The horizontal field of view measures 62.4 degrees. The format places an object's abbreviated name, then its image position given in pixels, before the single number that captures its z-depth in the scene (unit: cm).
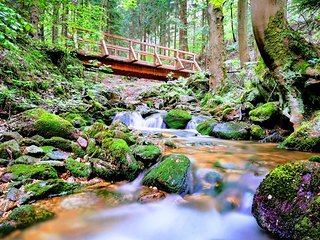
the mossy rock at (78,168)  372
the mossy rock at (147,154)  416
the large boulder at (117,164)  382
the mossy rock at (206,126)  746
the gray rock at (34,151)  388
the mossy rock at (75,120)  600
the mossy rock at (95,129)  515
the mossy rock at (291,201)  207
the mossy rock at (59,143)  441
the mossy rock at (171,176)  340
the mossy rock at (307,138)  466
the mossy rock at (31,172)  327
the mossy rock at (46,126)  475
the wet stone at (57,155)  390
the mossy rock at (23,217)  250
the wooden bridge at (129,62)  1190
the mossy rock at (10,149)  376
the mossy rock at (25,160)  363
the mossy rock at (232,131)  656
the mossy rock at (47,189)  300
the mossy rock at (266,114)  628
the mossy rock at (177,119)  870
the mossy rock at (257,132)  636
